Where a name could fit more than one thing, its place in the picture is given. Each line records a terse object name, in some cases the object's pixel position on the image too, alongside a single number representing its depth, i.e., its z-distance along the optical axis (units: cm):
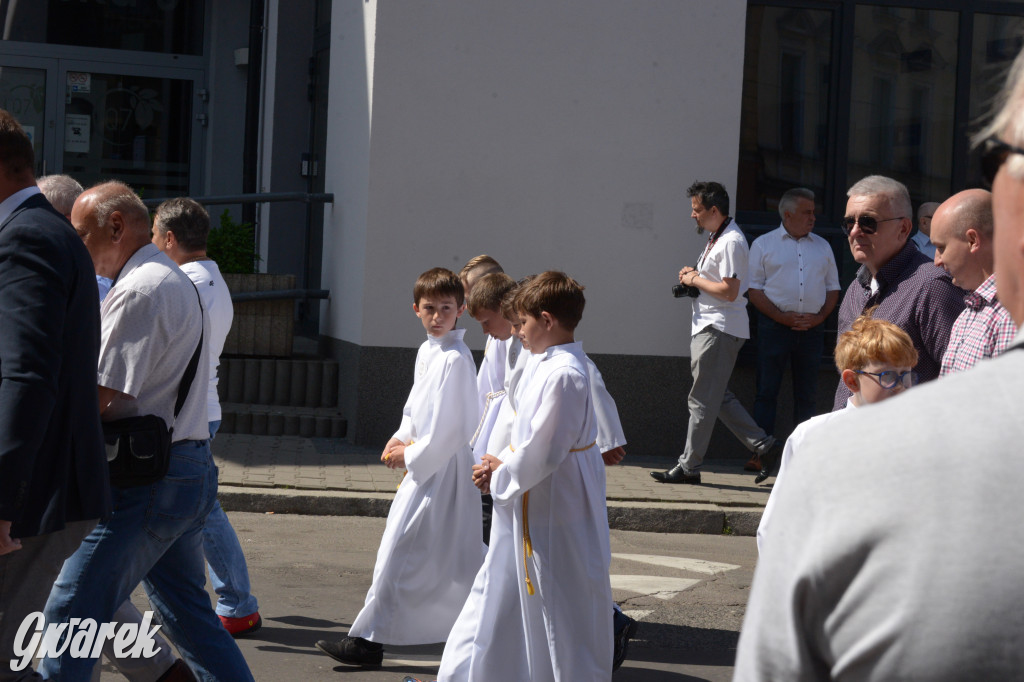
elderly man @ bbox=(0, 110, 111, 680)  296
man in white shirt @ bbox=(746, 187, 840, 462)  957
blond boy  394
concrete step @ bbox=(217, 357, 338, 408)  1091
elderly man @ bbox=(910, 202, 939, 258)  1031
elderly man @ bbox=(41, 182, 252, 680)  344
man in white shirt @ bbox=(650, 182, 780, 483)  916
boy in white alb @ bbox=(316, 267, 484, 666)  513
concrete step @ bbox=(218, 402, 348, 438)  1055
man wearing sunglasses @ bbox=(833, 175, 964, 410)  454
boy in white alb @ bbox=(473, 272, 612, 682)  427
